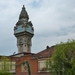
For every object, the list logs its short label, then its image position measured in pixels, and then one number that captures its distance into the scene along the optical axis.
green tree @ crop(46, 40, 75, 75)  13.20
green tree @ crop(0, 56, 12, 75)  15.83
